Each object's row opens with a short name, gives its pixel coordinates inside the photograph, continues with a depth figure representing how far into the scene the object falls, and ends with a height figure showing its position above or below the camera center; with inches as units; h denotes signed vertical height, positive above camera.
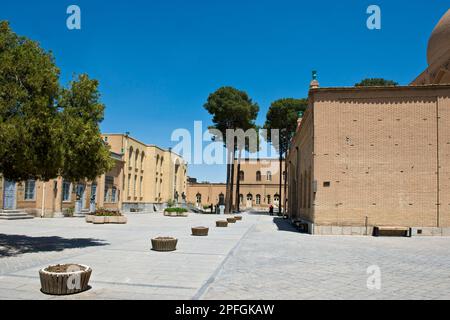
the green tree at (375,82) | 1908.2 +516.2
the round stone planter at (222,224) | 959.9 -88.4
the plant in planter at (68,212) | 1259.2 -90.7
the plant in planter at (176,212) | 1566.2 -102.5
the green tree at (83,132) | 457.7 +58.5
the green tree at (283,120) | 1974.7 +342.5
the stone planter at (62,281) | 255.3 -62.5
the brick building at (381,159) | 727.1 +57.4
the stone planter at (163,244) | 479.5 -69.8
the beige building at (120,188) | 1153.4 -16.3
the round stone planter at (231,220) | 1151.3 -94.4
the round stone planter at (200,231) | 706.8 -79.2
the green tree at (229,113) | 1876.2 +346.7
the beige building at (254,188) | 2896.2 -3.4
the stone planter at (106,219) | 978.1 -87.6
